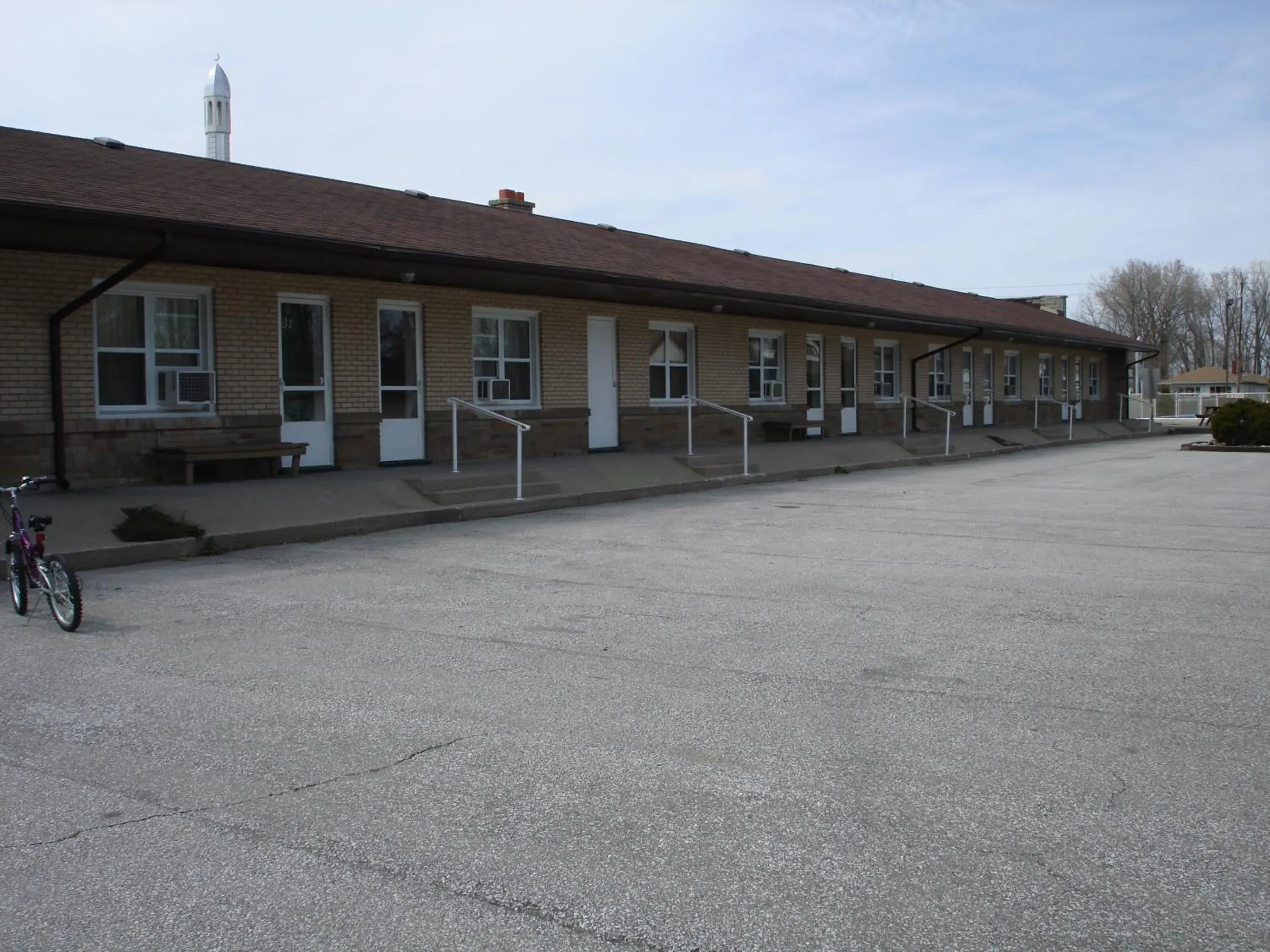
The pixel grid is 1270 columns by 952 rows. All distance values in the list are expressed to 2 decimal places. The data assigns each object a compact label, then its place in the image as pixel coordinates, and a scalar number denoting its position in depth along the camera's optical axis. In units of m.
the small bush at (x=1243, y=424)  29.16
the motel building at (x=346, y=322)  12.57
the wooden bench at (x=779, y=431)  23.73
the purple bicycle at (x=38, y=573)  7.69
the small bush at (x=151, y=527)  11.03
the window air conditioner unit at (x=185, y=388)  13.75
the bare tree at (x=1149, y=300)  92.75
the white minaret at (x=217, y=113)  25.33
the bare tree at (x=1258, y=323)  97.25
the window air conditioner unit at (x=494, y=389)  17.69
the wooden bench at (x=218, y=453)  13.27
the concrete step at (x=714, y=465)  18.88
